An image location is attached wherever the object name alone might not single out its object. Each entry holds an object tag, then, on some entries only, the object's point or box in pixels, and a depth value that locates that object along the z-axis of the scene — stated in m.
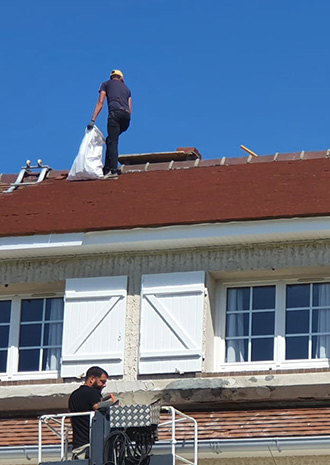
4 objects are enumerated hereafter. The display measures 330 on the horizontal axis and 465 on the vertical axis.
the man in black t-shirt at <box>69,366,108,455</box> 16.67
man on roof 22.76
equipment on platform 15.85
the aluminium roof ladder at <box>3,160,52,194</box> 22.52
